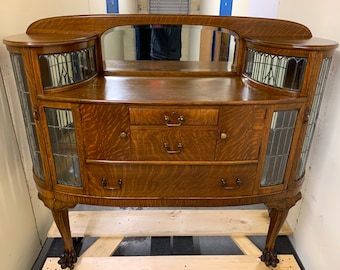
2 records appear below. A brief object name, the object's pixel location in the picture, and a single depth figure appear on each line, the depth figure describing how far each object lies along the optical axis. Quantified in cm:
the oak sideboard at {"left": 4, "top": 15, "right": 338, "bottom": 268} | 97
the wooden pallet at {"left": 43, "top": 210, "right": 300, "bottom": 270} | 138
